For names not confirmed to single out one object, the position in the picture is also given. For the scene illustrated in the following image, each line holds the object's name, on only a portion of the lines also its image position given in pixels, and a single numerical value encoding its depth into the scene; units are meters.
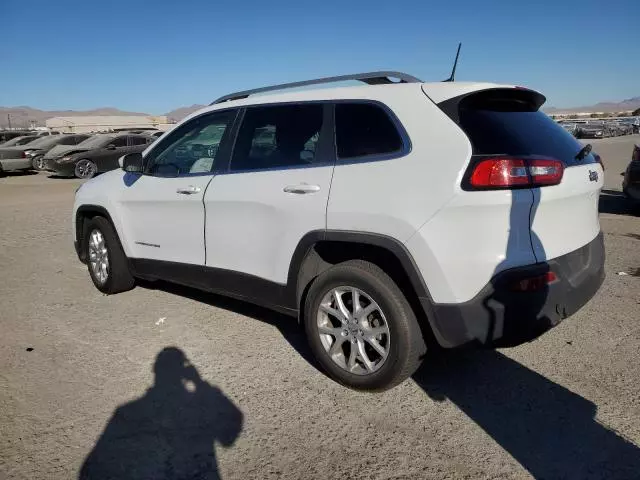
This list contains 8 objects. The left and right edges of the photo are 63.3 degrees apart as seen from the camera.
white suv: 2.69
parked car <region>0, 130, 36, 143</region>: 24.61
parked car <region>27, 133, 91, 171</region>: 18.48
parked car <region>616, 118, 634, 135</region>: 51.45
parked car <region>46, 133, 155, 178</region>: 17.36
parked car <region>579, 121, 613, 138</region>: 44.56
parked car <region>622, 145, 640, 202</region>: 8.12
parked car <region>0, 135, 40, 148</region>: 21.72
